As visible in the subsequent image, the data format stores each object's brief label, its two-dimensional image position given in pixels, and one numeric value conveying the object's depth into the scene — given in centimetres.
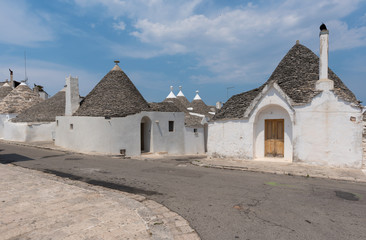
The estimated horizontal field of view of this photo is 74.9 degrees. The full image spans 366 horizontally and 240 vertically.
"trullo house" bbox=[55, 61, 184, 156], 1759
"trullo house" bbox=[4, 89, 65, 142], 2439
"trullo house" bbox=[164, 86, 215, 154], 2217
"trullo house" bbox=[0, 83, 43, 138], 2923
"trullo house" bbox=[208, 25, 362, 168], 1000
